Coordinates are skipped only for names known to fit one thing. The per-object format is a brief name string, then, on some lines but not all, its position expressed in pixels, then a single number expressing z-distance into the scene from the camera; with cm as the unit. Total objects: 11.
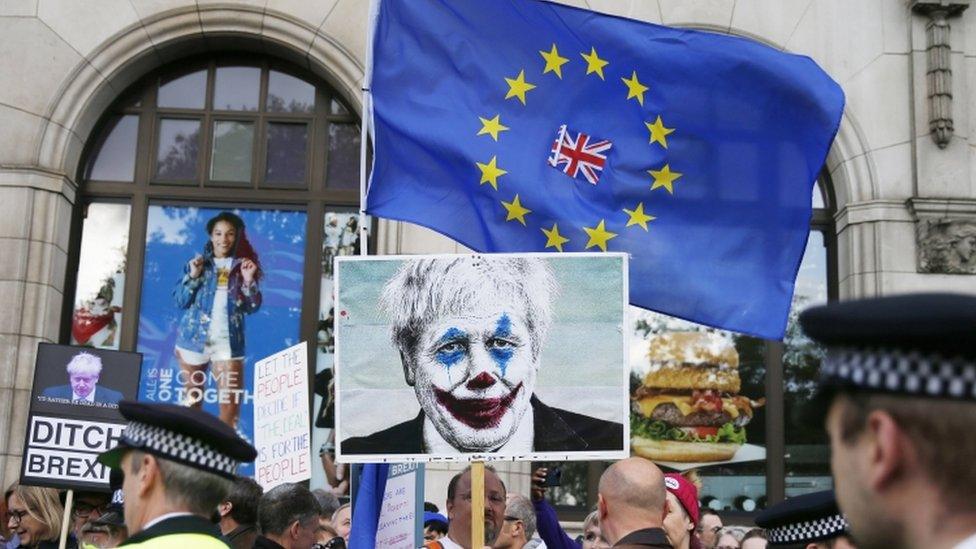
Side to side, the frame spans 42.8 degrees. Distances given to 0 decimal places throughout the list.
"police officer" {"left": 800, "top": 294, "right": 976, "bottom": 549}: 182
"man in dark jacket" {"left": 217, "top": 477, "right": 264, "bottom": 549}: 565
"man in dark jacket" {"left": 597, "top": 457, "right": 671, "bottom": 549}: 458
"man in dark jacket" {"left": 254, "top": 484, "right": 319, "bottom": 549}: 621
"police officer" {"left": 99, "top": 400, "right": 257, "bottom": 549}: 351
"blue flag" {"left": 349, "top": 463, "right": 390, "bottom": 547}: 653
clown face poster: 589
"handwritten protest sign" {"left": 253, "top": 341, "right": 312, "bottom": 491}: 771
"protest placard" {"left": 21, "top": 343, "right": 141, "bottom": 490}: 773
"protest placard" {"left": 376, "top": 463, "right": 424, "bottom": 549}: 671
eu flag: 747
